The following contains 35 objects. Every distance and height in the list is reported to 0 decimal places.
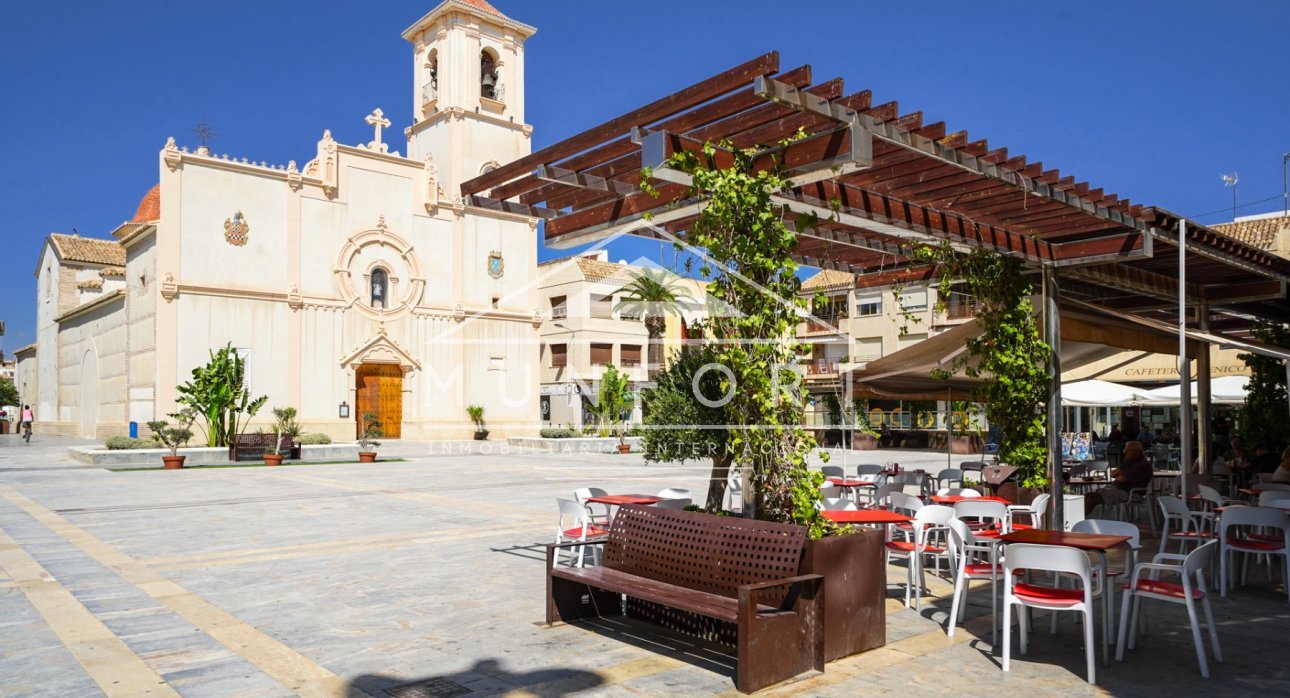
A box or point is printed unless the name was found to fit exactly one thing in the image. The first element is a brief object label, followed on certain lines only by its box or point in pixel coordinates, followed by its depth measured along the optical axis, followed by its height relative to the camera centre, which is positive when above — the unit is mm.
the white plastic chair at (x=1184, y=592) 5109 -1197
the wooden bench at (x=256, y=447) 23891 -1547
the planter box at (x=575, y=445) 29672 -1900
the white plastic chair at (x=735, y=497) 11359 -1589
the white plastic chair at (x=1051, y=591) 4934 -1114
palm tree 40156 +4132
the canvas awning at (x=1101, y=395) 22281 -274
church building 32000 +4152
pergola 5785 +1565
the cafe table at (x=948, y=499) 8542 -1088
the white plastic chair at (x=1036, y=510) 8242 -1143
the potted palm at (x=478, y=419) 37156 -1297
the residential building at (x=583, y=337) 49969 +2768
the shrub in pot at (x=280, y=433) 23312 -1226
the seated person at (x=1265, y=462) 13055 -1137
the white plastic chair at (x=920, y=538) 6734 -1136
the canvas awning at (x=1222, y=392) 20156 -199
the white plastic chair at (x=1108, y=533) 5387 -1002
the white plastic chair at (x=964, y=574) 5879 -1266
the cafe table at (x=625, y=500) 8031 -1022
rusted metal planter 5258 -1202
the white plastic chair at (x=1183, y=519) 7690 -1196
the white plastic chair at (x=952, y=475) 11984 -1195
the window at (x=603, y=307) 51500 +4454
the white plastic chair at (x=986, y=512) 7266 -1023
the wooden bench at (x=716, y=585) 4883 -1217
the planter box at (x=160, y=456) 22328 -1732
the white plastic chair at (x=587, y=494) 8648 -1031
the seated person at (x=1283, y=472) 10406 -1017
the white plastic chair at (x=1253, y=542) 6852 -1142
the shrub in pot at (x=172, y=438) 21406 -1217
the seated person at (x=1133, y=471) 11094 -1065
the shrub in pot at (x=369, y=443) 24906 -1547
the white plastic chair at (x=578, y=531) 7582 -1293
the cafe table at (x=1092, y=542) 5266 -945
